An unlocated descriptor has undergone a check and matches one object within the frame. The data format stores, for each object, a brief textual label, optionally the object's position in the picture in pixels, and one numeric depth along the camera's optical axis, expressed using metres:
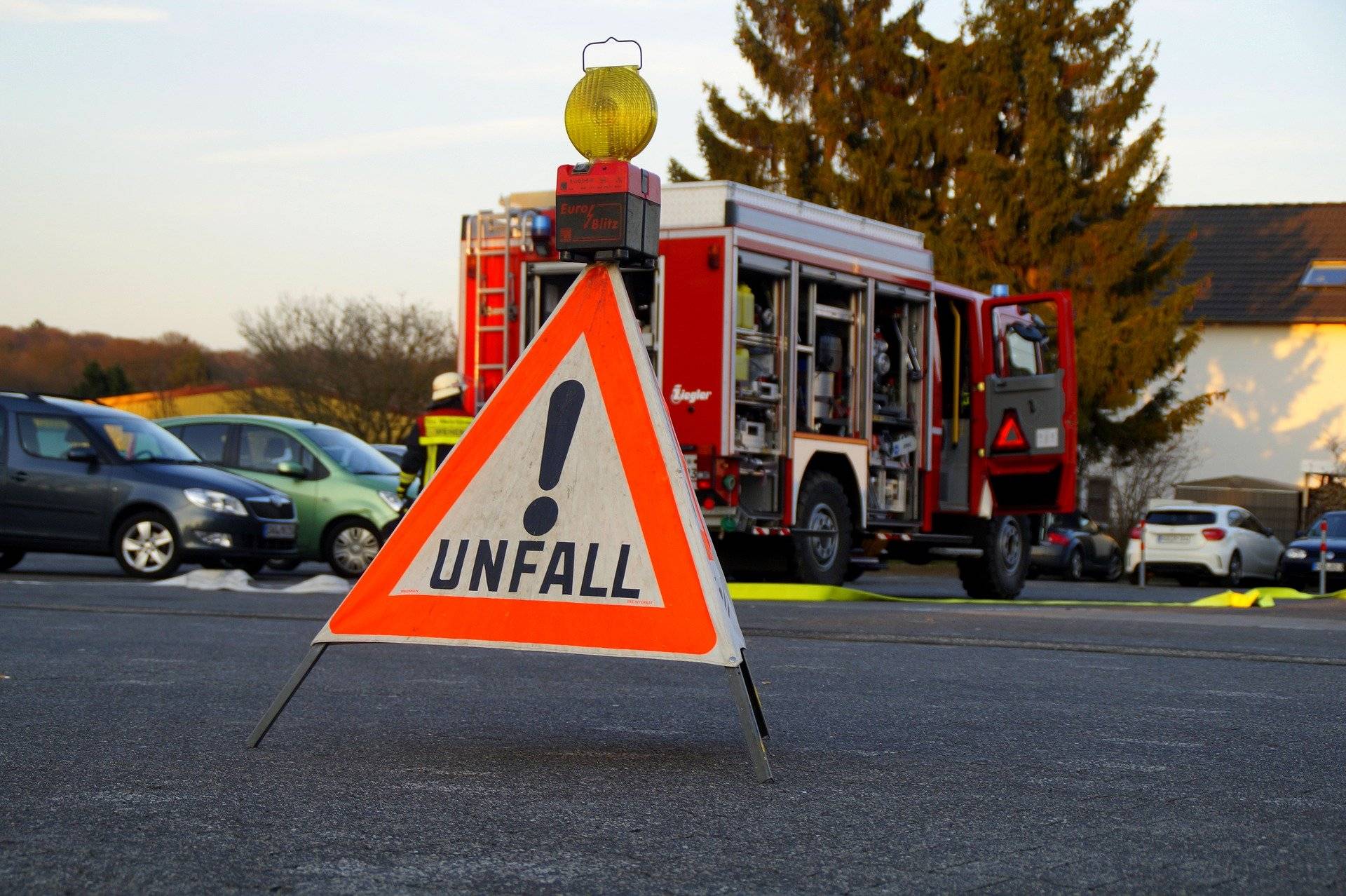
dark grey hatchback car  15.77
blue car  26.50
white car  28.78
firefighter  13.14
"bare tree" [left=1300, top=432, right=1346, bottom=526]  37.59
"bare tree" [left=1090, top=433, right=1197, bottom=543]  37.91
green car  17.69
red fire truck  14.65
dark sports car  28.05
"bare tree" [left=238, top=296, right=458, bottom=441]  46.12
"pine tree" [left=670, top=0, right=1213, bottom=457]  35.41
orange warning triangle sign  4.88
